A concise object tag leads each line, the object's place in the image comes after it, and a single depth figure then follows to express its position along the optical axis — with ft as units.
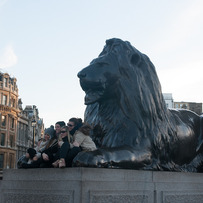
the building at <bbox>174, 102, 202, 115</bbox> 175.83
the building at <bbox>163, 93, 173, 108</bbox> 217.13
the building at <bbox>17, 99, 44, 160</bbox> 228.02
